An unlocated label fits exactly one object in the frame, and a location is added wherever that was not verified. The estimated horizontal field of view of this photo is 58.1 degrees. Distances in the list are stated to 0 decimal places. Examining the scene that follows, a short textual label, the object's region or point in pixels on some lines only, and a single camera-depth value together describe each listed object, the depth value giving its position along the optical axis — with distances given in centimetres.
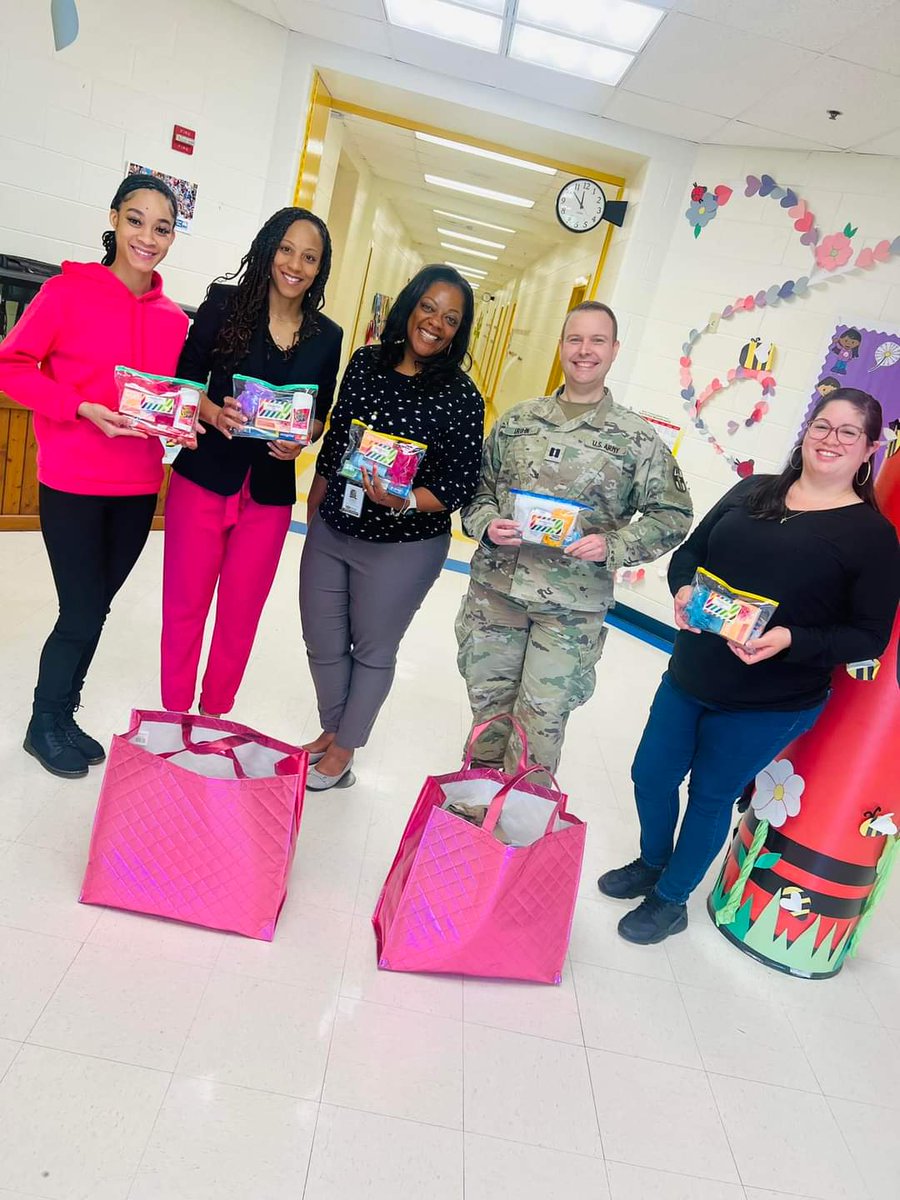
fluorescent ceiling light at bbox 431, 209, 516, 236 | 1006
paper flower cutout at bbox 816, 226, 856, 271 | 438
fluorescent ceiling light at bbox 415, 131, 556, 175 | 627
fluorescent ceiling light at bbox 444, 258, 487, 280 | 1710
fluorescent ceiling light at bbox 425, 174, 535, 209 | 795
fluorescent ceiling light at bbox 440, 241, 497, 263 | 1376
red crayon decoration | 204
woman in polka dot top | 203
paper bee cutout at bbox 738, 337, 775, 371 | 470
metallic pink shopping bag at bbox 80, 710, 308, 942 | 170
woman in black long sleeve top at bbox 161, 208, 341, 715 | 203
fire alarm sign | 454
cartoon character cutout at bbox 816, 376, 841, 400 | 444
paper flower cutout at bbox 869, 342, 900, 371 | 421
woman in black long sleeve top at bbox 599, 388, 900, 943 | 178
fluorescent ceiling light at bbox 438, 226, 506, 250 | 1182
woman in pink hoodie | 191
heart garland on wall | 438
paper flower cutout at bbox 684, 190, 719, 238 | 497
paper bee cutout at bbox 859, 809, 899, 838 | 206
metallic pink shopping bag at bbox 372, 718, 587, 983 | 172
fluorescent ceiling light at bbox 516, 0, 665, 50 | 360
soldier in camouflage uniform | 204
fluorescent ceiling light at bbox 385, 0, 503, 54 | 407
